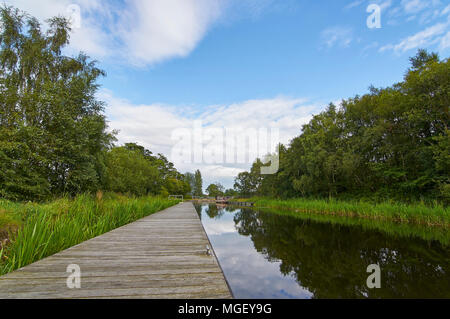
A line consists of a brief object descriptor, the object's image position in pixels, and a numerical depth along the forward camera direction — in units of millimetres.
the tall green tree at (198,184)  69125
